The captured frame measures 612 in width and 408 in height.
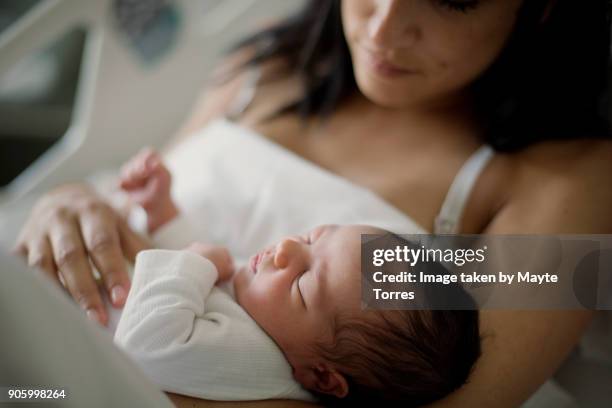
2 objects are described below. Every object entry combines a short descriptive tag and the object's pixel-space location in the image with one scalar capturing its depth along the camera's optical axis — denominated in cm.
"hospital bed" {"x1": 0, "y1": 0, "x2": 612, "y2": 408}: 90
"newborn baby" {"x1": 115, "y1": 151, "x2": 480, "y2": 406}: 57
